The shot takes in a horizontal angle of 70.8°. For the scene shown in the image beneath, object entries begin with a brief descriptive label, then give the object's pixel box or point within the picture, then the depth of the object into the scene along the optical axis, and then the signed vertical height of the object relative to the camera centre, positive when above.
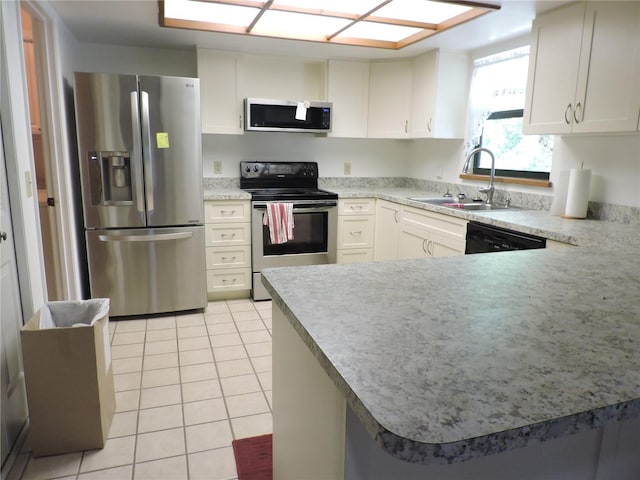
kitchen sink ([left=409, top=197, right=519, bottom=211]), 3.38 -0.32
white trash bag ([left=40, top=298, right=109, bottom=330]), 2.08 -0.72
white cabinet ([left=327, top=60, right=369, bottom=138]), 4.03 +0.57
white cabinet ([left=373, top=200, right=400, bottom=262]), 3.76 -0.60
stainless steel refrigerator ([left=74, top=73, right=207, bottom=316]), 3.00 -0.22
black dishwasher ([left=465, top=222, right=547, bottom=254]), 2.38 -0.43
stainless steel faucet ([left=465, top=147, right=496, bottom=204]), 3.28 -0.13
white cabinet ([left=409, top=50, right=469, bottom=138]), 3.71 +0.56
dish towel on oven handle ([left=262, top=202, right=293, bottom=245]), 3.65 -0.50
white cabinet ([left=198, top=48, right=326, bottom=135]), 3.71 +0.66
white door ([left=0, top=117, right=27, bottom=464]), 1.78 -0.74
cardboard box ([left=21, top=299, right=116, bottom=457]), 1.75 -0.91
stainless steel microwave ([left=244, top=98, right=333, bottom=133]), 3.75 +0.36
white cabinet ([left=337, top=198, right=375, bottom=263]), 4.00 -0.61
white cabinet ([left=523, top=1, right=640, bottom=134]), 2.20 +0.50
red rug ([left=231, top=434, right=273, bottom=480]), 1.77 -1.21
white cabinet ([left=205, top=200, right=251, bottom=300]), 3.60 -0.72
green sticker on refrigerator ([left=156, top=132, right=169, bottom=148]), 3.12 +0.12
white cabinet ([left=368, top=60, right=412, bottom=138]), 4.04 +0.55
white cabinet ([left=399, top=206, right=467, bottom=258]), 2.96 -0.51
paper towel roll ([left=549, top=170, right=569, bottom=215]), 2.74 -0.19
